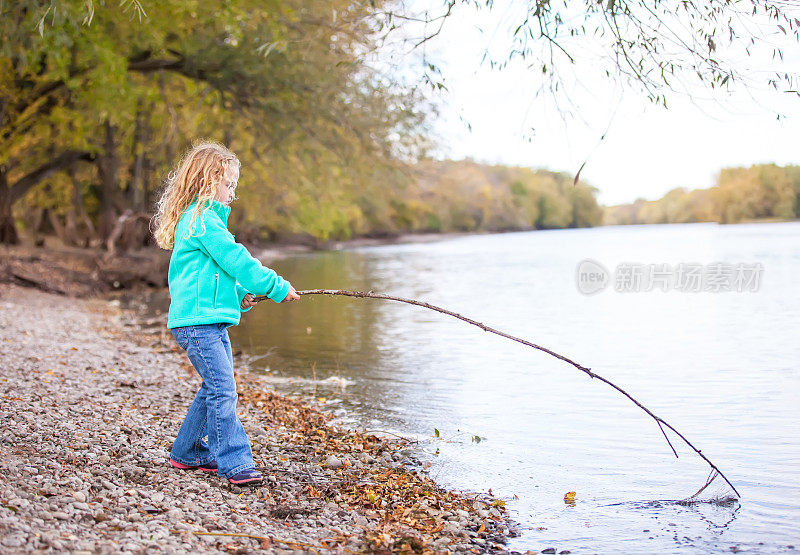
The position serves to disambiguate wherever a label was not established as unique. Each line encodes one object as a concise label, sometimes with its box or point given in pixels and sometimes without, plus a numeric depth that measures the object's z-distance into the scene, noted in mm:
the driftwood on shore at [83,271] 17406
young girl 4488
